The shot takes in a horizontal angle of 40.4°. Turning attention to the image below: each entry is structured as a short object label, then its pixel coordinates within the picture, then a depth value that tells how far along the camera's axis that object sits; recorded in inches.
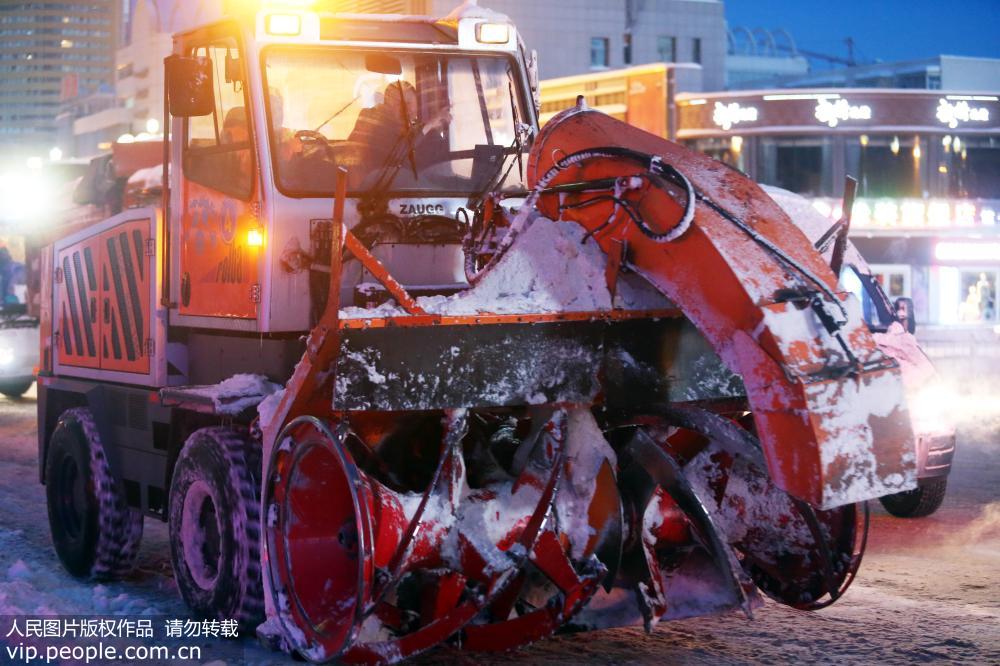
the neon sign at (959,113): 1523.1
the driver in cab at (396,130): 278.5
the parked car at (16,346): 849.5
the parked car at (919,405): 382.9
